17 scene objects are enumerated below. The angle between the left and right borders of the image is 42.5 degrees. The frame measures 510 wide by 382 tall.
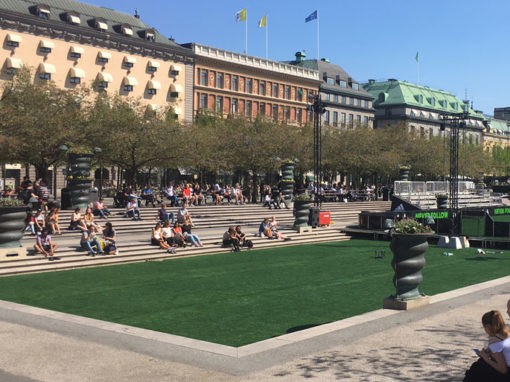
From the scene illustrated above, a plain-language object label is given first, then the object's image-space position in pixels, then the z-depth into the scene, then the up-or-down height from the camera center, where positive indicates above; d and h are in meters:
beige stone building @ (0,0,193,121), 60.41 +14.17
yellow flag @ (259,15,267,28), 77.12 +19.87
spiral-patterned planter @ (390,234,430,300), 13.27 -1.46
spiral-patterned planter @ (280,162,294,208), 46.38 +0.59
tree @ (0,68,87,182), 36.03 +3.95
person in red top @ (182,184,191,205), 38.70 -0.16
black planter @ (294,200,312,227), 32.54 -1.08
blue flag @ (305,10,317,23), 80.46 +21.51
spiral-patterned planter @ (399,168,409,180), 61.69 +1.55
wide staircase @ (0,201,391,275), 20.36 -1.95
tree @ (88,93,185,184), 42.59 +3.36
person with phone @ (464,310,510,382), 6.95 -1.72
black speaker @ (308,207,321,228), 33.41 -1.41
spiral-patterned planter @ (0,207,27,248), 19.77 -1.09
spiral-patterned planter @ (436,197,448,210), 45.38 -0.81
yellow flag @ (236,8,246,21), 75.56 +20.28
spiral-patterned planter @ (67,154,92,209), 31.86 +0.50
